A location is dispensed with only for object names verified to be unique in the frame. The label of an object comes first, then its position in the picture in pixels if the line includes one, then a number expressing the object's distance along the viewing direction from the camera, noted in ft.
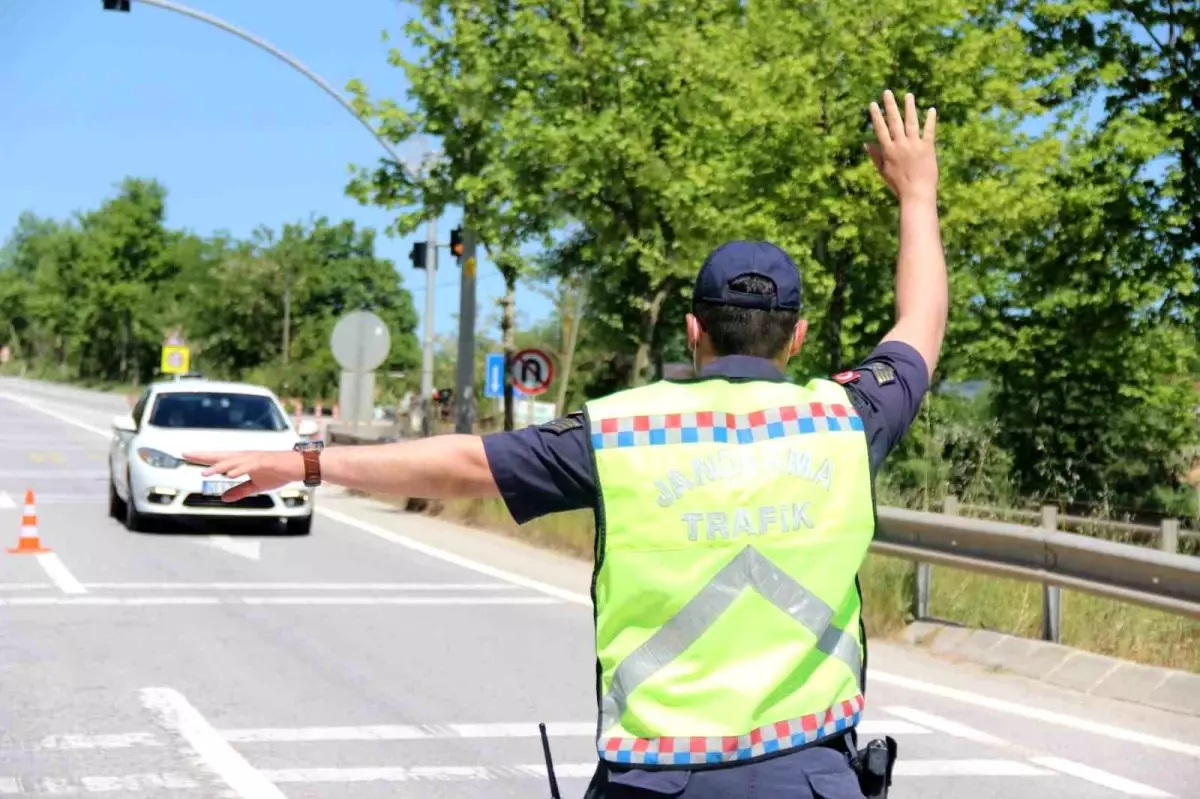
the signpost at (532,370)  79.36
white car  56.34
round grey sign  88.74
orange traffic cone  50.08
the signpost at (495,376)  93.60
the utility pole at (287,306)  314.96
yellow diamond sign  172.14
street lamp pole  78.02
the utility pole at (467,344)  77.10
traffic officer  9.11
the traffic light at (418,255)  91.15
